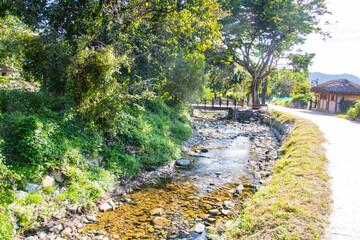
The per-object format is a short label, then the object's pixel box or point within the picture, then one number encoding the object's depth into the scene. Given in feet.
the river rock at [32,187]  17.52
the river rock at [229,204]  20.95
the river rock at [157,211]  19.82
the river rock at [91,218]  18.34
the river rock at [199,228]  17.32
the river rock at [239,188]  24.19
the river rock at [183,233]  16.97
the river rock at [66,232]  16.22
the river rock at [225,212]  19.77
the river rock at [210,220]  18.77
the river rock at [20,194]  16.34
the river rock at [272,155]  36.09
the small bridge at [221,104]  120.22
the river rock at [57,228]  16.25
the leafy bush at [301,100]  121.80
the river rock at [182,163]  32.86
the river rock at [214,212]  19.86
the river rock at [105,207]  19.98
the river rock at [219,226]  17.16
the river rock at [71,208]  18.52
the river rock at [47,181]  18.72
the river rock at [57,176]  19.98
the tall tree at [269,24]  78.54
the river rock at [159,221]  18.48
